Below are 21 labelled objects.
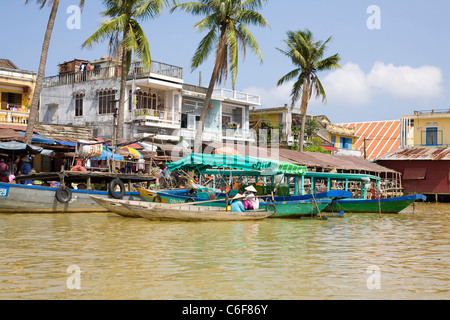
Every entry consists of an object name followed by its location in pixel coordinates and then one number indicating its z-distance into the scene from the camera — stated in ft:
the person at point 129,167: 92.38
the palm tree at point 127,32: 77.51
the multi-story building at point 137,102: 108.88
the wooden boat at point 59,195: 58.14
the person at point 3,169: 66.65
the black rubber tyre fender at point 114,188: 64.85
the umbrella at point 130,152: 85.45
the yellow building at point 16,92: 92.89
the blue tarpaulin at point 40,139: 74.08
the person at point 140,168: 93.90
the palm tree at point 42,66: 69.36
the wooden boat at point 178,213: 53.47
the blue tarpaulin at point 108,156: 75.17
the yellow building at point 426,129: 136.36
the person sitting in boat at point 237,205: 56.34
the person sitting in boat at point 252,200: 58.23
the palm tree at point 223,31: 82.28
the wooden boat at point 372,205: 74.90
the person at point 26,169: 67.95
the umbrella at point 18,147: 64.03
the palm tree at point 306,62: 107.45
